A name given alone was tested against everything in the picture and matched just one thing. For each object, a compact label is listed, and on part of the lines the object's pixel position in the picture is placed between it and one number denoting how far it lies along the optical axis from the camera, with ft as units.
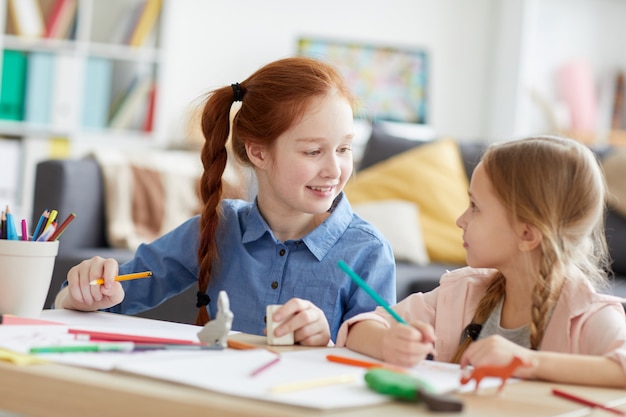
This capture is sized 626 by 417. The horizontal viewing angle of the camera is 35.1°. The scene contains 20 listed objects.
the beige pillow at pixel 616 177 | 10.58
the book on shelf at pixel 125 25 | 13.96
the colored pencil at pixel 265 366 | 2.89
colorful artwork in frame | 15.83
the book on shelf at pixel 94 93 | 13.85
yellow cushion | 10.65
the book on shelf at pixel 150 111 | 14.03
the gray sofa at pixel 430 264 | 9.25
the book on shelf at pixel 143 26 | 13.93
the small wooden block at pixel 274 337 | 3.66
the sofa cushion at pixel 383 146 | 11.41
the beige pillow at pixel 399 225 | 10.32
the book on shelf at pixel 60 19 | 13.65
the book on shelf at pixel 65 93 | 13.61
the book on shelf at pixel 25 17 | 13.44
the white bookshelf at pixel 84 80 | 13.50
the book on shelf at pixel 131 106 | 13.94
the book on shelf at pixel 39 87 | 13.52
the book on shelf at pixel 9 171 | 13.33
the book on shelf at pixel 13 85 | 13.38
